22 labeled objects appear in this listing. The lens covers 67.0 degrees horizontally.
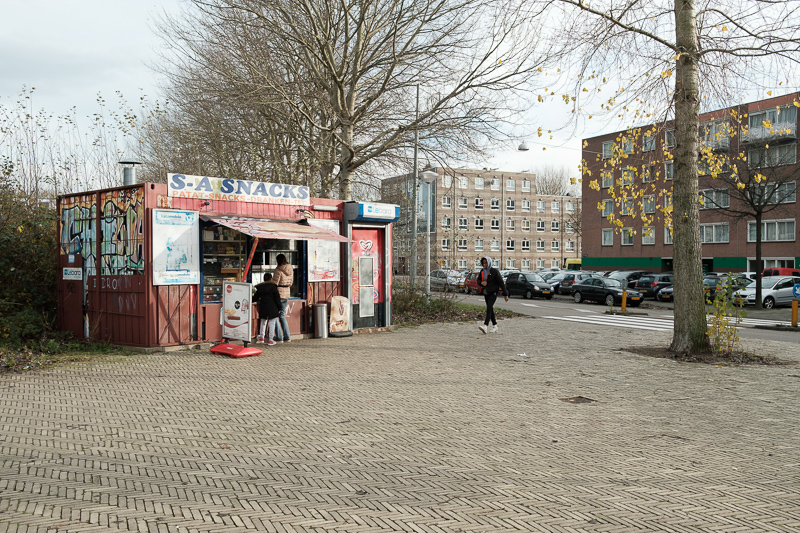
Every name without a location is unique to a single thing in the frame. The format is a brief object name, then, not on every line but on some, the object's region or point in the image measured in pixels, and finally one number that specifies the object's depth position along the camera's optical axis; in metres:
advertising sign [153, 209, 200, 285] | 11.33
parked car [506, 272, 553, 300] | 34.75
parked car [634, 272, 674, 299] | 33.47
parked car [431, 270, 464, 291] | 22.42
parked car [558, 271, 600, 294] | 35.82
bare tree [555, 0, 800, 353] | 11.85
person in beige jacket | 13.05
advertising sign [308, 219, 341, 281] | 14.09
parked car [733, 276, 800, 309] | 27.91
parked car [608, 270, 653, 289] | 36.25
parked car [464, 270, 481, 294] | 37.22
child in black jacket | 12.34
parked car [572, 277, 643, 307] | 29.31
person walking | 15.62
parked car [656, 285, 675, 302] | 31.94
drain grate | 8.28
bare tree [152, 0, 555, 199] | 17.34
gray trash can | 14.02
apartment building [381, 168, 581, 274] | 86.38
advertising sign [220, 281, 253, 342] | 11.51
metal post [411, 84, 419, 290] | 19.16
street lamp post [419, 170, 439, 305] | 18.45
